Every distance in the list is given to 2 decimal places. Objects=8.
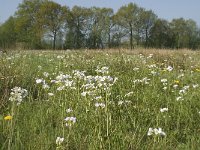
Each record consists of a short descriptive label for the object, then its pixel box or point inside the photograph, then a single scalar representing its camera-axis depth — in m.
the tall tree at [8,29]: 62.84
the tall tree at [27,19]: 59.47
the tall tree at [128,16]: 68.50
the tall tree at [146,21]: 67.75
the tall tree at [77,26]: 60.38
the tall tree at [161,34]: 69.88
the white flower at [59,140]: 2.76
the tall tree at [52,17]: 58.56
